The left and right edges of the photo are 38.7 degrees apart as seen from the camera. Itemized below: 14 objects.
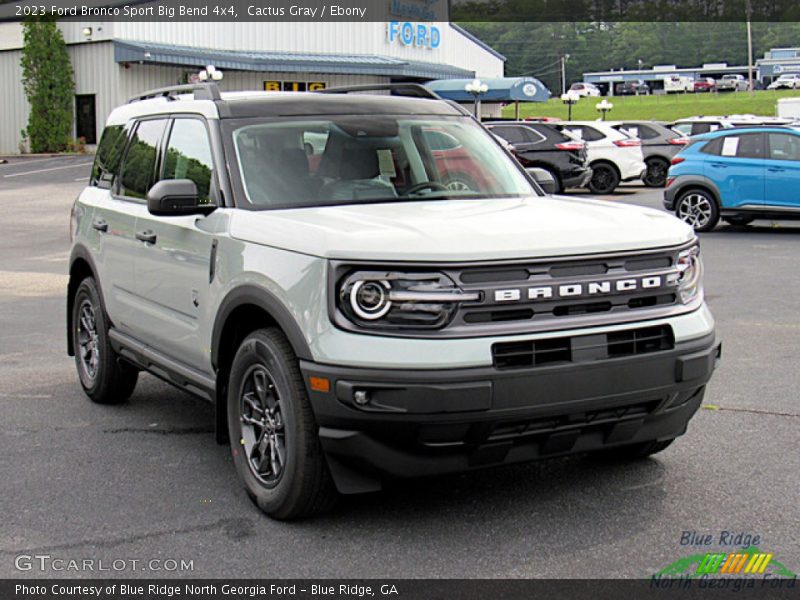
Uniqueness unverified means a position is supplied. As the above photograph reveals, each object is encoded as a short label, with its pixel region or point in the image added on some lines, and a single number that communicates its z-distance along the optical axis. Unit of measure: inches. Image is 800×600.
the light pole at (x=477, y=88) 1576.0
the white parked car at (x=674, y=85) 4630.9
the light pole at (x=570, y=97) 1660.7
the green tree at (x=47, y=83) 1611.7
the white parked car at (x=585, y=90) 4813.0
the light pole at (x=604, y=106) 1761.4
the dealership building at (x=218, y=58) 1608.0
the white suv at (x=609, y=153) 1063.0
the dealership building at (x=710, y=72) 5974.4
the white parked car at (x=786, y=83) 4488.2
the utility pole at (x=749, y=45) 3668.8
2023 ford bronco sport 173.3
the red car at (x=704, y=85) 4861.5
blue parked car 689.0
